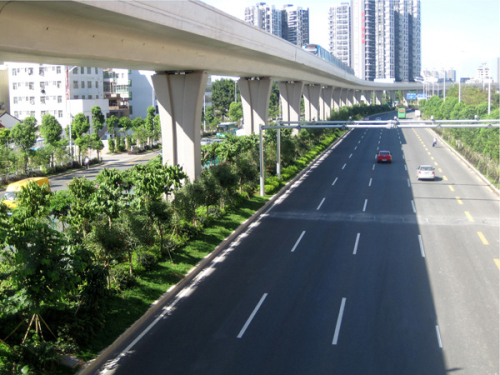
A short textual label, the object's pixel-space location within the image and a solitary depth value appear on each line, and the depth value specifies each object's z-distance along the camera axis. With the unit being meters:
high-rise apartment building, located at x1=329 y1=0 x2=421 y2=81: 179.12
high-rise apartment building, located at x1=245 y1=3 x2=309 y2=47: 194.00
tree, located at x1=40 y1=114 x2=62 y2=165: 50.62
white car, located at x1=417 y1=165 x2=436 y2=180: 37.41
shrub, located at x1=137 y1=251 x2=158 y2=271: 18.23
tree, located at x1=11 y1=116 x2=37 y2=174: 43.23
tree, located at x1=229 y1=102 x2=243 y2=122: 90.68
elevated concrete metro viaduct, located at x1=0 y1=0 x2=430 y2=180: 14.60
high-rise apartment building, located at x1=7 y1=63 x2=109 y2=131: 70.62
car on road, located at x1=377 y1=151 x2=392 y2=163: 46.69
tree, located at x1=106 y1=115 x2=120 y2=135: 67.36
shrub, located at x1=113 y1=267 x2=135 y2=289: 16.38
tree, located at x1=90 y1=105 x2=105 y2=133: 63.90
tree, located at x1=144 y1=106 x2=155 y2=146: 64.36
